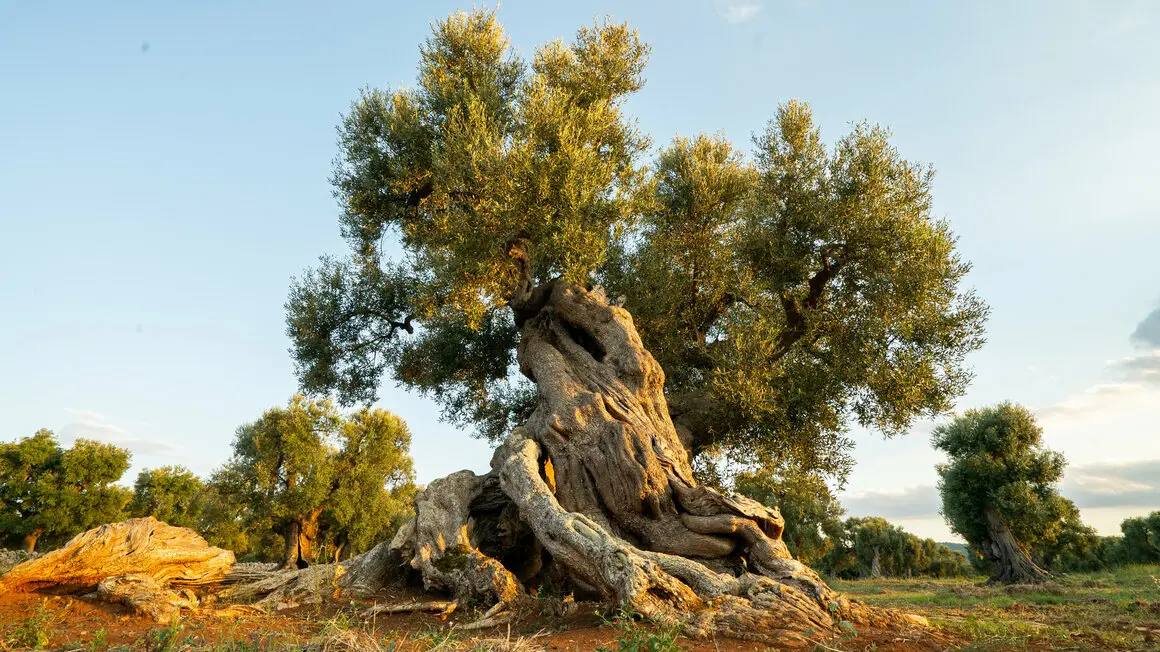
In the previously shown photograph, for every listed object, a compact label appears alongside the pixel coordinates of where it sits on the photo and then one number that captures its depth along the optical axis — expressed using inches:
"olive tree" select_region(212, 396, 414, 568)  1412.4
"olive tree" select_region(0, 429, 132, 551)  1472.7
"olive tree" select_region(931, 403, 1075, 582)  1133.1
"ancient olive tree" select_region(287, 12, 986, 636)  516.4
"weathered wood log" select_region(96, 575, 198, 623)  390.3
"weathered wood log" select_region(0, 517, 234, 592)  427.2
